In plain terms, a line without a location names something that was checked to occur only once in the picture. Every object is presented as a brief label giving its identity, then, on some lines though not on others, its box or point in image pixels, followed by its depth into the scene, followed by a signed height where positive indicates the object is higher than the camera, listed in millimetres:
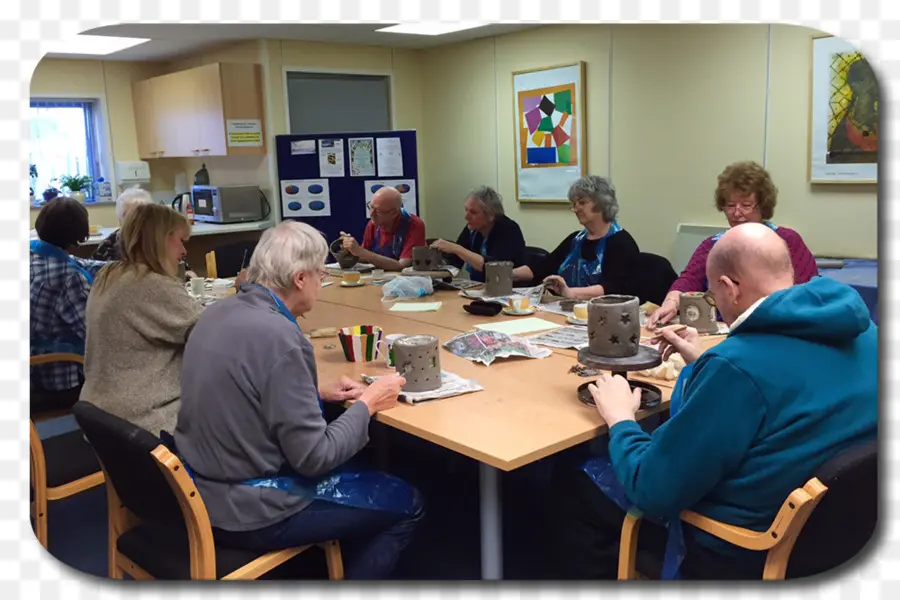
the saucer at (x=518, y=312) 2844 -509
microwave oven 5852 -140
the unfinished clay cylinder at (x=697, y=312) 2412 -458
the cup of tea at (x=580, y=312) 2656 -484
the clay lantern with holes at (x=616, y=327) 1759 -360
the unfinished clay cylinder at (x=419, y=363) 1915 -460
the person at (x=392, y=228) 4301 -287
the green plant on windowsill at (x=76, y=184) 6164 +59
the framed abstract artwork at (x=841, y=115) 3600 +206
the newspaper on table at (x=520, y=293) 3073 -498
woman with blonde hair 2100 -379
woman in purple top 2842 -170
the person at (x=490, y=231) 3973 -299
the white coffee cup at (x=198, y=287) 3447 -451
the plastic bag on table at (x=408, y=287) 3309 -470
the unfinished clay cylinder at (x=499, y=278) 3193 -427
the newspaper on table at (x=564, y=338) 2369 -524
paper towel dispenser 6582 +142
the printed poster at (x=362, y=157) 5707 +164
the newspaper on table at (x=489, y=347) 2244 -510
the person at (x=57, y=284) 2703 -324
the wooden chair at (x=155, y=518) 1526 -708
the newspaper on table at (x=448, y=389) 1887 -531
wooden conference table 1596 -546
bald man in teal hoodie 1355 -420
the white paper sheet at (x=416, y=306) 3034 -511
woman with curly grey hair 3188 -354
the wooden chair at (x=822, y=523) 1311 -642
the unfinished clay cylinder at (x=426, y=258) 3605 -380
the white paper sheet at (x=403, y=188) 5730 -72
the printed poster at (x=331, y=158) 5738 +166
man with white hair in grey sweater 1606 -530
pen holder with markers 2279 -482
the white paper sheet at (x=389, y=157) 5684 +154
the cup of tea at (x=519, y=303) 2848 -476
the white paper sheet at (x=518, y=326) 2602 -521
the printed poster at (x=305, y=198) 5836 -121
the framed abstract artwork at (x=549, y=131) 5016 +269
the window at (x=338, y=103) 5953 +603
